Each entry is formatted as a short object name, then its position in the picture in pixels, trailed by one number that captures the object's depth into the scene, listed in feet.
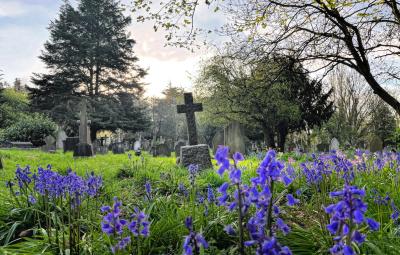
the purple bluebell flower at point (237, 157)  5.60
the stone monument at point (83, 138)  56.65
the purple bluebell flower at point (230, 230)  5.56
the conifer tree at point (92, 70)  129.90
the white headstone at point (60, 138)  99.66
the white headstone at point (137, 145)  137.03
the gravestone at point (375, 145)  70.33
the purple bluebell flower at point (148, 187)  11.80
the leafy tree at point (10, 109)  116.67
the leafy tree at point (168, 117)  213.87
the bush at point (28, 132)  97.83
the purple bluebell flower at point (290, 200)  5.87
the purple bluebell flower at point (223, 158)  5.24
